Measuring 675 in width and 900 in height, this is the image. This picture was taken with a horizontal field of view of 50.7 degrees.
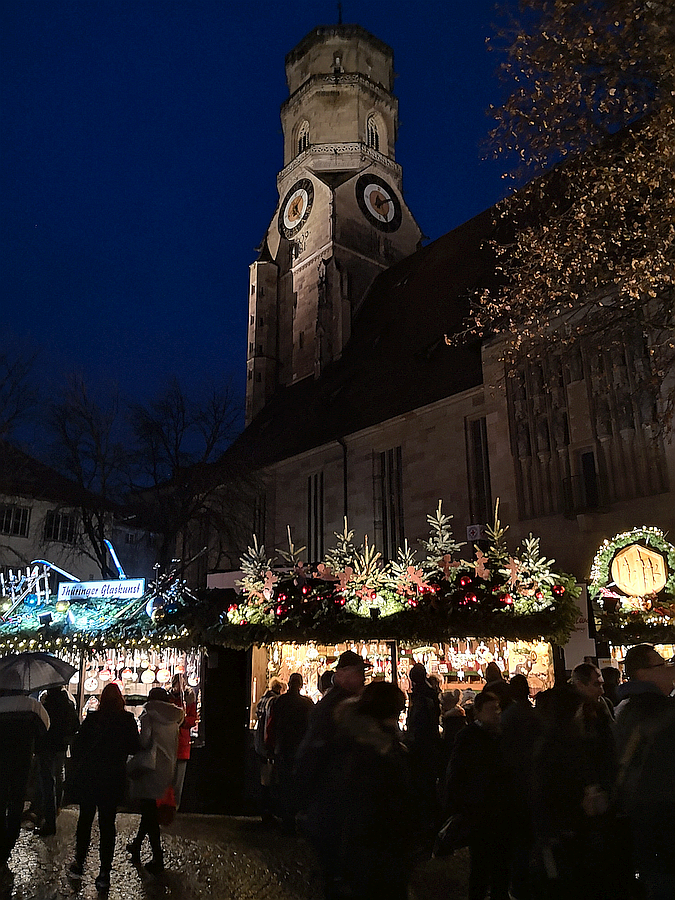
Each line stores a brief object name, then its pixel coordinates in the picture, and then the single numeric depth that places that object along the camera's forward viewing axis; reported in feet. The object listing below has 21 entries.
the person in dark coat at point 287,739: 25.81
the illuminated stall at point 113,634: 34.96
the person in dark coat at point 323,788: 11.26
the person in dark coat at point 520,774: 15.05
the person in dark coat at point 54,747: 26.27
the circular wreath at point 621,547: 33.65
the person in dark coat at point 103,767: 19.66
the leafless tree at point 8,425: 64.90
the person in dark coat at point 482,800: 14.87
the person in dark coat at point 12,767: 20.52
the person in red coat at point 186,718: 28.19
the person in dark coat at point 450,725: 24.34
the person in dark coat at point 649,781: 12.91
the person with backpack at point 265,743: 27.73
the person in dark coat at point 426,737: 24.52
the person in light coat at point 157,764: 20.71
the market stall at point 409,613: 29.66
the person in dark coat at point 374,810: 11.02
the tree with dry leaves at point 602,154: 26.58
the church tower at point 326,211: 105.19
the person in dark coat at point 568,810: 13.94
